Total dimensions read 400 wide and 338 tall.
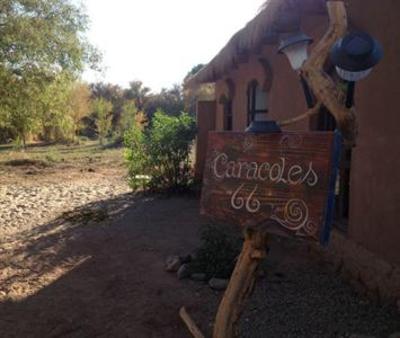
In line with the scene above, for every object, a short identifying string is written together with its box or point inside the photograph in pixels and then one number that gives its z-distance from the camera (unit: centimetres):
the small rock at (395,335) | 358
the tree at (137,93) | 4634
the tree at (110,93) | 4412
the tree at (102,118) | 2969
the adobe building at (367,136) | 426
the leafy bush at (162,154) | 1067
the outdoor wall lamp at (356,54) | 258
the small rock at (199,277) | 531
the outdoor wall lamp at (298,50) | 317
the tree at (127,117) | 3090
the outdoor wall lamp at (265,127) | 299
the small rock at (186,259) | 583
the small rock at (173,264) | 568
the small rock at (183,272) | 543
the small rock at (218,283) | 503
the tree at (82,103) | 3253
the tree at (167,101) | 4106
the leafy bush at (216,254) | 538
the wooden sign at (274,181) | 268
